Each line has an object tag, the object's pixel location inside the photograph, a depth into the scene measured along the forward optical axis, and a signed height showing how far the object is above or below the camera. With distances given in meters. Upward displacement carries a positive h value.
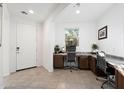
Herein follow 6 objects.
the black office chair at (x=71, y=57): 3.46 -0.50
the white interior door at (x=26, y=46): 3.40 +0.00
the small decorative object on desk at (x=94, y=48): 3.60 -0.10
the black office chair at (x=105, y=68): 2.07 -0.62
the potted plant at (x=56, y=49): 3.74 -0.15
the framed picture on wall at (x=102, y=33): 2.91 +0.52
